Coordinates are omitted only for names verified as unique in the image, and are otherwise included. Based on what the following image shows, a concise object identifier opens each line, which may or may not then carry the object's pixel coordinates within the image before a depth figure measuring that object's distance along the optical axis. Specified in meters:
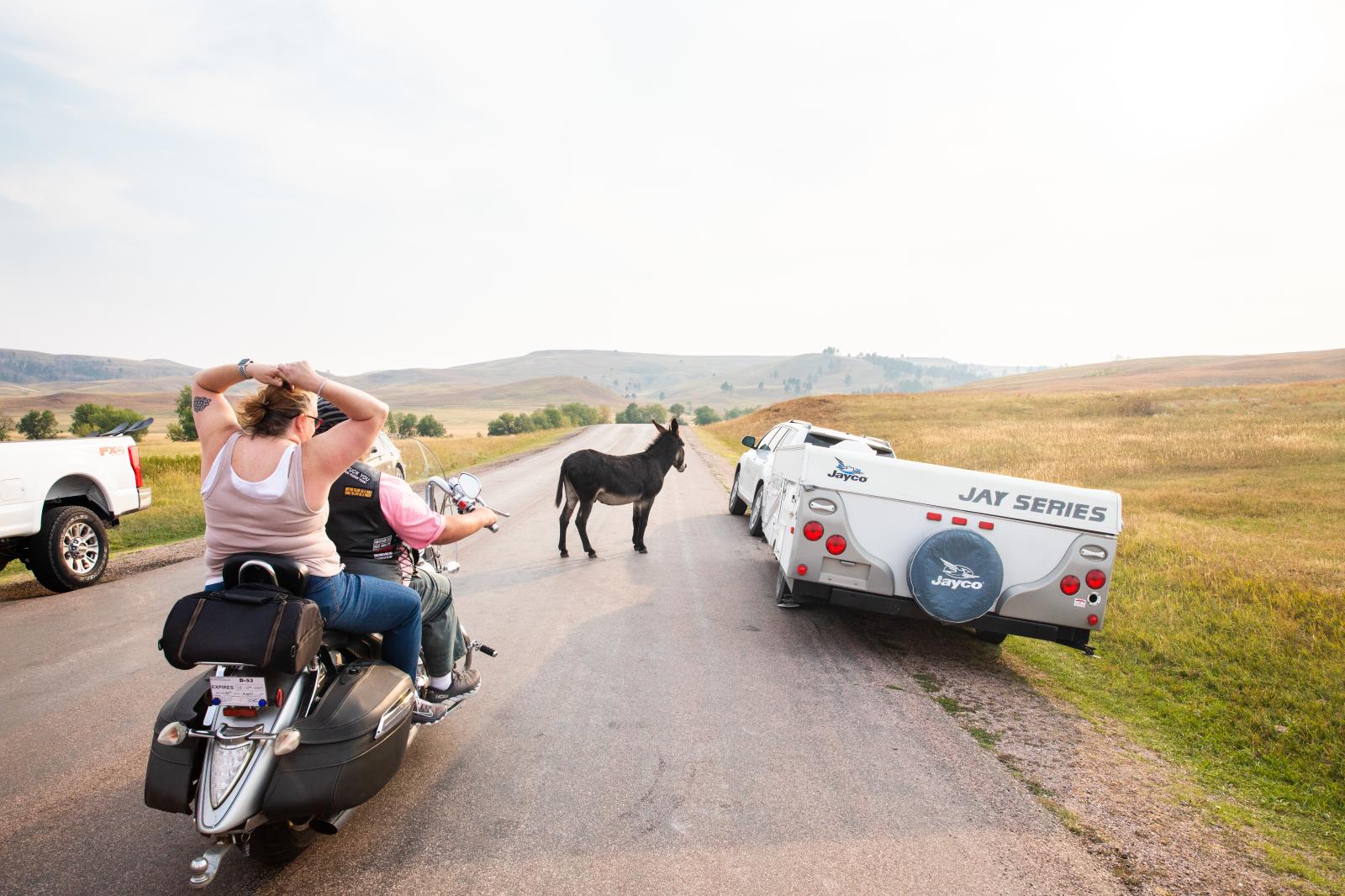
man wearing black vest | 3.50
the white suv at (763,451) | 10.38
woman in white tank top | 2.69
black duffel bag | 2.47
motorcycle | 2.59
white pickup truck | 6.77
